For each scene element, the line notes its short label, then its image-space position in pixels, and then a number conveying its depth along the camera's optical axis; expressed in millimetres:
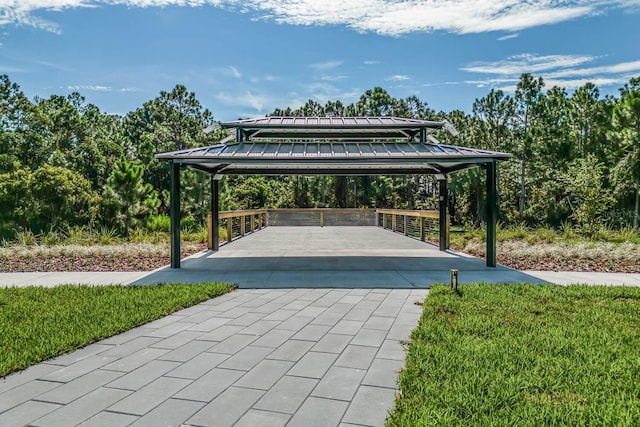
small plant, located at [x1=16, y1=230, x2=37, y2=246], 11900
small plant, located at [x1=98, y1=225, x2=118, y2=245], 12173
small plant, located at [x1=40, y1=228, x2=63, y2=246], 11991
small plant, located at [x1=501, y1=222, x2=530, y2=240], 13303
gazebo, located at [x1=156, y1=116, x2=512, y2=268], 8297
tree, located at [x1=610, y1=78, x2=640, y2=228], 21328
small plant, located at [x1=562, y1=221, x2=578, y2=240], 13094
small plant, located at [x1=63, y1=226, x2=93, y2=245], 12305
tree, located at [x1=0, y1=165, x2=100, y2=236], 19547
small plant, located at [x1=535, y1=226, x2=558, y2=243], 12412
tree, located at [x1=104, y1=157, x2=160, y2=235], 18438
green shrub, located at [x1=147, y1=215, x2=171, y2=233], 17125
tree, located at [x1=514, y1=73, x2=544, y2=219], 27969
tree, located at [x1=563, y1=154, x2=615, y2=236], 14148
